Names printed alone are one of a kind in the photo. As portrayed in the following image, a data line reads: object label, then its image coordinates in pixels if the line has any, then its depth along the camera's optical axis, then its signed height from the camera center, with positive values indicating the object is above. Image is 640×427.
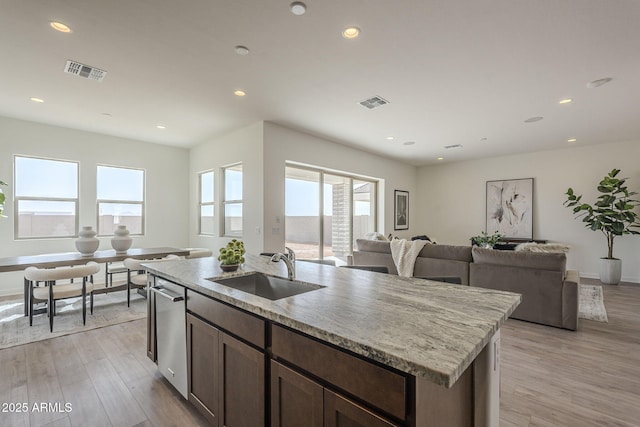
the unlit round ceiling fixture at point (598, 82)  3.28 +1.56
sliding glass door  5.55 +0.09
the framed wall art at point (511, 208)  6.92 +0.21
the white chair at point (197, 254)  4.71 -0.64
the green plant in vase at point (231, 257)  2.19 -0.33
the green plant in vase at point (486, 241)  5.76 -0.51
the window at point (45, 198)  4.90 +0.29
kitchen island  0.87 -0.50
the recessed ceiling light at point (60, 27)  2.37 +1.56
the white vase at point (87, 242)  4.14 -0.41
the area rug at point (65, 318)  3.13 -1.31
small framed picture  7.92 +0.16
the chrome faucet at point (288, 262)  1.80 -0.30
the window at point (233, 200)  5.56 +0.29
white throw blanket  4.21 -0.58
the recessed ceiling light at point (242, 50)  2.70 +1.56
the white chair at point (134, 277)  4.08 -0.92
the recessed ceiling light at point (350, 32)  2.44 +1.57
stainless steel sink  1.86 -0.49
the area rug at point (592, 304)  3.66 -1.26
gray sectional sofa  3.24 -0.73
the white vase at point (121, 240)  4.42 -0.41
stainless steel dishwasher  1.93 -0.84
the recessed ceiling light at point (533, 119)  4.55 +1.55
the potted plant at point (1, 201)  4.13 +0.17
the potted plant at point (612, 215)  5.47 +0.03
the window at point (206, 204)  6.24 +0.24
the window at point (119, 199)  5.71 +0.32
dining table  3.40 -0.60
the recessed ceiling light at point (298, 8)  2.14 +1.56
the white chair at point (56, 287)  3.08 -0.87
